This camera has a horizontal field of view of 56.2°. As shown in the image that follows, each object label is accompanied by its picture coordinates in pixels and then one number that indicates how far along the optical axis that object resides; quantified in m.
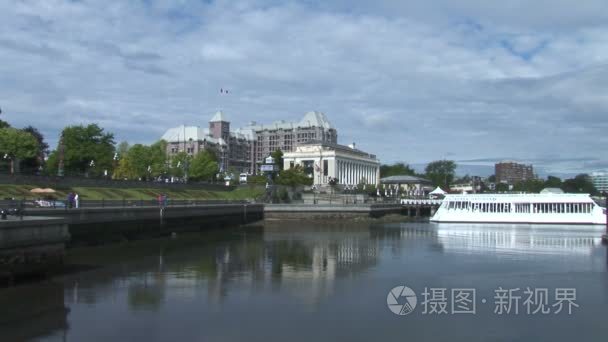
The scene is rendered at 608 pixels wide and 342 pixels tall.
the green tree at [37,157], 102.06
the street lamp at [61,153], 75.99
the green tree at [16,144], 91.31
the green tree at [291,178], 130.50
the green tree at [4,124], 100.94
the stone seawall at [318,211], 91.25
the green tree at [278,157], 192.59
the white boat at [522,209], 86.44
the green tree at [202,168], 136.75
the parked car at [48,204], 43.34
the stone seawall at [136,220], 42.50
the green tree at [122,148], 147.27
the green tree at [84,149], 100.00
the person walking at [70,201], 43.22
